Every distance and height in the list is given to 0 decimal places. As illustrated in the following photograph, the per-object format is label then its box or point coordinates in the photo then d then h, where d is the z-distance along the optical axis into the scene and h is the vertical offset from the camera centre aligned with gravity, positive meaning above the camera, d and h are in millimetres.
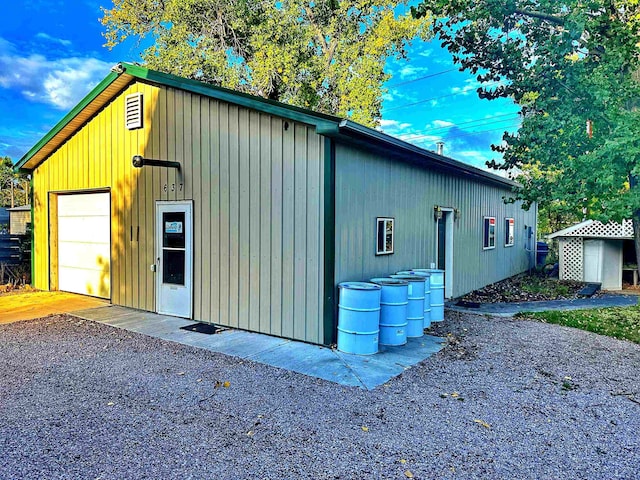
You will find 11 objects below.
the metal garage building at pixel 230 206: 5375 +425
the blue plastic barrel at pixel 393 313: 5312 -1008
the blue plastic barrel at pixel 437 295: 6793 -1006
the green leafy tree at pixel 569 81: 6703 +2687
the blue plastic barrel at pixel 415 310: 5797 -1060
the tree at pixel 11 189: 30688 +3246
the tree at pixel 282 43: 16328 +7602
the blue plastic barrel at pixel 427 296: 6320 -944
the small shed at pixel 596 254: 11539 -599
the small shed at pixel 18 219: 12984 +383
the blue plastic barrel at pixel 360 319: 4941 -1020
